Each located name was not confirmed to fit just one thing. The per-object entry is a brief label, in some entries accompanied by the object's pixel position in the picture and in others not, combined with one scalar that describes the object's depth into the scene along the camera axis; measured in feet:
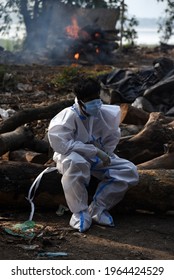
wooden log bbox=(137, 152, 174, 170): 31.96
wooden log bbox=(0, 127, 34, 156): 34.55
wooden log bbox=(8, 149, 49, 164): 35.35
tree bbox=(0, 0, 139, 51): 115.33
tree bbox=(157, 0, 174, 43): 131.37
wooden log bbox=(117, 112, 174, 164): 34.52
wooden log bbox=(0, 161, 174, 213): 27.82
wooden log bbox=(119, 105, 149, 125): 41.93
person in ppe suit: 26.11
